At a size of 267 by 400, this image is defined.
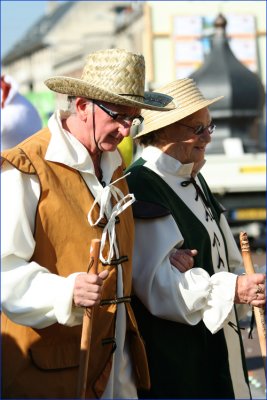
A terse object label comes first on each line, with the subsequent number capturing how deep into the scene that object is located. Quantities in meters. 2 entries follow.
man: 5.39
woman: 6.57
